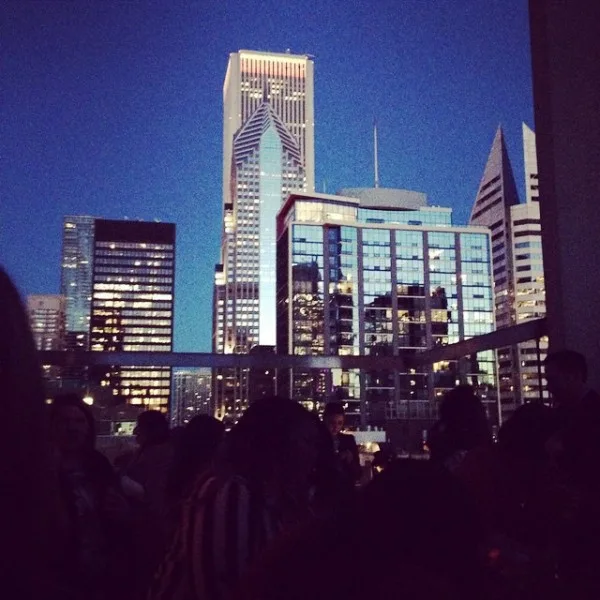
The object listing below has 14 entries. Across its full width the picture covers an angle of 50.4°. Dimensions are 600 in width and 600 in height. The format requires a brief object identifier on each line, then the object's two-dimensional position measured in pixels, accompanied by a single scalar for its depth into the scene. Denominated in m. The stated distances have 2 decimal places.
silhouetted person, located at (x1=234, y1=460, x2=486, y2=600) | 0.91
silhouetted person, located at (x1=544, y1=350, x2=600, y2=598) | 2.19
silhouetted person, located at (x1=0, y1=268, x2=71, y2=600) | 0.80
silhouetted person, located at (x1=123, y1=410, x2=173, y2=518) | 4.37
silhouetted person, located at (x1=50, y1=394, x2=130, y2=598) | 1.92
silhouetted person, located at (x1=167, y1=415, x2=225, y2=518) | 3.03
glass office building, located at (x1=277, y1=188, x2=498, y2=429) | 96.94
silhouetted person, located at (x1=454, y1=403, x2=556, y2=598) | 2.46
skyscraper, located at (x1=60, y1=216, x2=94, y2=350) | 160.15
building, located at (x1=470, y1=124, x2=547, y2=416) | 115.38
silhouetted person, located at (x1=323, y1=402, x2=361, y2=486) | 5.40
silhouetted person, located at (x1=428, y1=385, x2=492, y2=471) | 3.54
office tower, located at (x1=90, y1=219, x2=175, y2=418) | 169.38
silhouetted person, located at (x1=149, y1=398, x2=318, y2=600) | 1.71
